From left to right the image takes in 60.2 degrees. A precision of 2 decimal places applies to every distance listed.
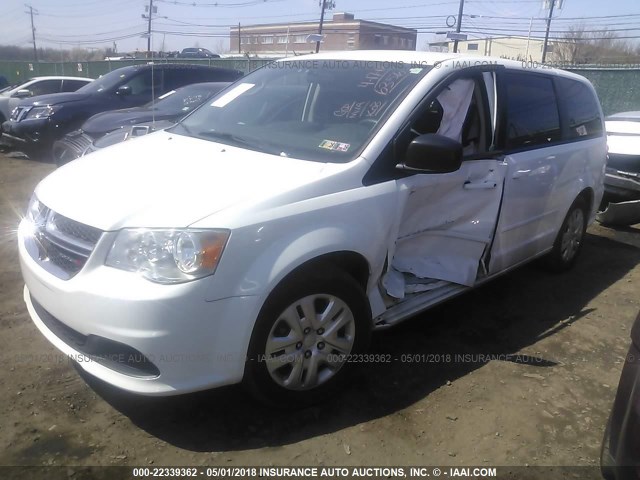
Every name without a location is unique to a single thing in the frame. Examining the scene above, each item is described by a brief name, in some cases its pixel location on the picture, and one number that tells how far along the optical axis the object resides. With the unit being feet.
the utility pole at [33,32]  228.14
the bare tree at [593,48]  120.57
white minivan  7.70
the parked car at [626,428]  6.06
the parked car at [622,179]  21.79
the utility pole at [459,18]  81.59
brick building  160.91
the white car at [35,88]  40.11
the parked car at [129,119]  24.53
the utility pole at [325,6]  113.11
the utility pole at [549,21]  84.74
